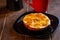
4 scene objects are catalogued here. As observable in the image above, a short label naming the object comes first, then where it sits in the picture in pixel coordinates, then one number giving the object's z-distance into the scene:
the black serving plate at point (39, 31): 0.68
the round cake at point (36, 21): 0.68
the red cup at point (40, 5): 0.84
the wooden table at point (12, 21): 0.71
